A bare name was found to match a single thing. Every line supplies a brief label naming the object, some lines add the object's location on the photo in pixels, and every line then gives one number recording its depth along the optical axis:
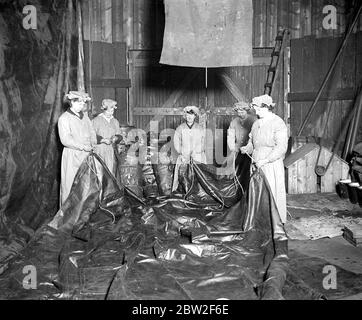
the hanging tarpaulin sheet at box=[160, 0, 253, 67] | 6.06
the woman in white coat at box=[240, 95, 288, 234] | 5.92
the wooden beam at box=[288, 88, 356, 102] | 9.83
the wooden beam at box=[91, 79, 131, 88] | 9.95
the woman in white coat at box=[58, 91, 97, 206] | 6.29
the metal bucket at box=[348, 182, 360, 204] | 7.70
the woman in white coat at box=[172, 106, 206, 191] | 7.62
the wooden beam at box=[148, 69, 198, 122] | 10.35
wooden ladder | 9.88
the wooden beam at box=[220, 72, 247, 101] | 10.24
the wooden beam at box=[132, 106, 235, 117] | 10.33
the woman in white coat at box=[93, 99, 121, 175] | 7.12
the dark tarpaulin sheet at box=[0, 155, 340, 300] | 4.14
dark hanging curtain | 5.80
